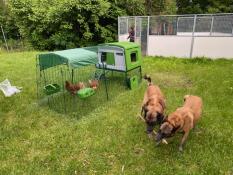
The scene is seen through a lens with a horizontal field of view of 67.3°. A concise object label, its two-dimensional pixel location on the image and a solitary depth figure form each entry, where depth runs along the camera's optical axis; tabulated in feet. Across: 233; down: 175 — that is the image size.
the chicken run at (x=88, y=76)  14.39
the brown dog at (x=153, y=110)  10.00
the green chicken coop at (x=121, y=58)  17.91
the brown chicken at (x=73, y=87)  15.89
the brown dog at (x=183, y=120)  9.01
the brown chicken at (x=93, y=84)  17.47
